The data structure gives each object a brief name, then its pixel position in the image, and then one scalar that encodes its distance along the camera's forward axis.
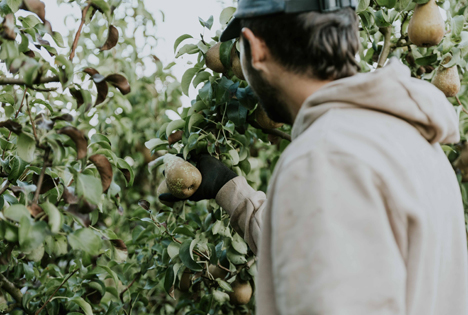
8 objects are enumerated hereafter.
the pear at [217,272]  1.63
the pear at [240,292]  1.63
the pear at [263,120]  1.46
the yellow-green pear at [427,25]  1.43
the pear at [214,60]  1.39
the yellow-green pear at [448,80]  1.53
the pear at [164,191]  1.51
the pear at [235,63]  1.35
